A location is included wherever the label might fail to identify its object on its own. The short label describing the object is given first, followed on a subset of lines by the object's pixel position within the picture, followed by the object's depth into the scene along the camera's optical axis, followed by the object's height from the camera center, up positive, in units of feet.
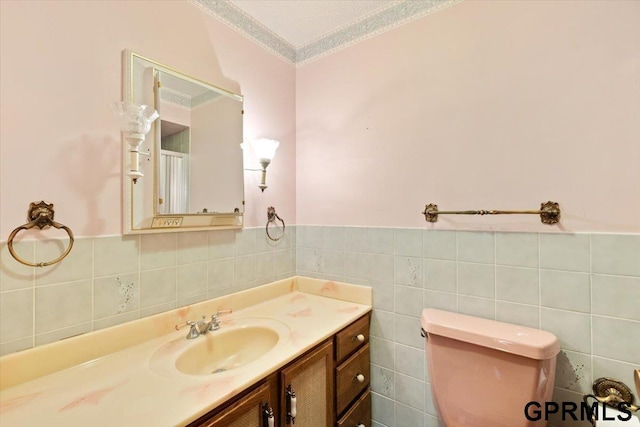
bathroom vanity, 2.40 -1.62
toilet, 3.22 -1.88
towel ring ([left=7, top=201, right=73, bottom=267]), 2.77 -0.03
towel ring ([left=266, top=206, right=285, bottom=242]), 5.47 +0.01
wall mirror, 3.63 +0.91
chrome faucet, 3.75 -1.52
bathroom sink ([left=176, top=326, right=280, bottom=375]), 3.58 -1.83
